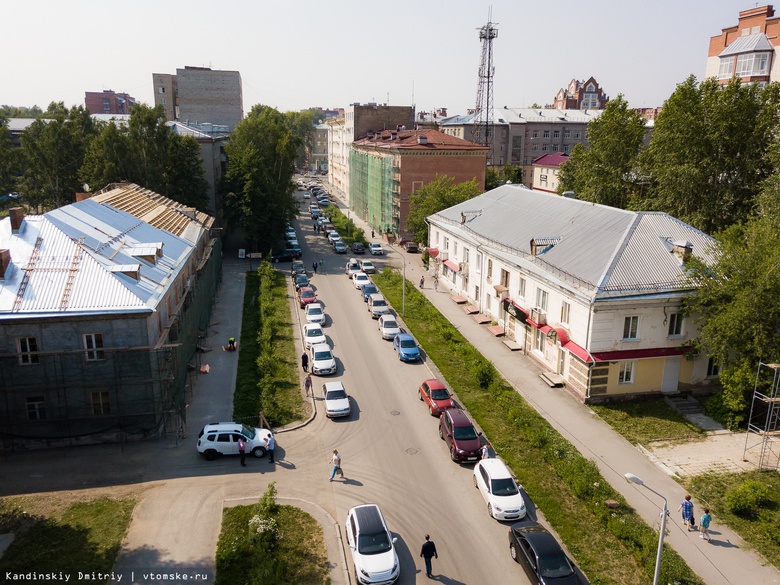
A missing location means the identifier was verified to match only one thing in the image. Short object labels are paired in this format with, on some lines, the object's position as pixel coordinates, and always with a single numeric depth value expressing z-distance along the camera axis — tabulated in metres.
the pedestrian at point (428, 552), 18.42
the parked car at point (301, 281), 52.09
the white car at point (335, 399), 29.00
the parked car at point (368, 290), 49.70
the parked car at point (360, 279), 53.06
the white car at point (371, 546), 17.83
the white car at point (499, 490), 21.11
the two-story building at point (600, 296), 30.06
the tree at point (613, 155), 55.12
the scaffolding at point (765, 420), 25.17
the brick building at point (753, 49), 54.69
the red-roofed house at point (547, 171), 91.31
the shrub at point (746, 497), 21.44
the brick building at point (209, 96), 101.50
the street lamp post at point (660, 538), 15.91
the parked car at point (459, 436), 24.89
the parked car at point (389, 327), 40.66
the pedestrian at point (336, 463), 23.69
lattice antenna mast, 81.19
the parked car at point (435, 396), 29.22
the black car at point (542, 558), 17.53
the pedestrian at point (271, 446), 25.27
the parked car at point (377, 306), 44.97
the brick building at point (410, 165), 71.06
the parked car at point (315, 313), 42.87
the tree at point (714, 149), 44.16
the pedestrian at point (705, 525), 20.05
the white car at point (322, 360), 34.44
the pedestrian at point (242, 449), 24.56
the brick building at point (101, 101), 193.88
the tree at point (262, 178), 64.44
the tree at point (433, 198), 62.03
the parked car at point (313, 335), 38.24
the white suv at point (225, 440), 25.08
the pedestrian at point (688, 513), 20.70
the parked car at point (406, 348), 36.53
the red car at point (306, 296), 47.98
